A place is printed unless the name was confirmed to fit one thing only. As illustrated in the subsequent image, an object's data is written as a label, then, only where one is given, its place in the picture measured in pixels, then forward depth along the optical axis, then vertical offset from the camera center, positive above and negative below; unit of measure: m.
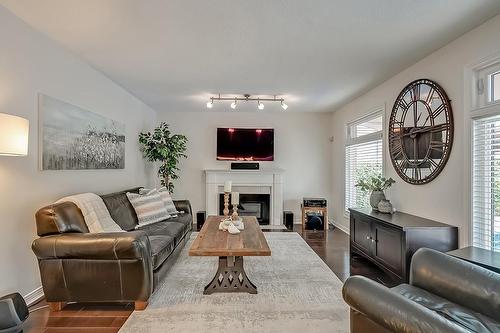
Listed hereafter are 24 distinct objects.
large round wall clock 3.04 +0.43
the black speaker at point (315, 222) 6.01 -1.11
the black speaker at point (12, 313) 2.02 -1.05
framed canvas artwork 2.89 +0.32
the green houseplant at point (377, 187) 3.84 -0.25
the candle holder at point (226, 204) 3.69 -0.47
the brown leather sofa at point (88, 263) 2.39 -0.80
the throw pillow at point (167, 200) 4.43 -0.52
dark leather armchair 1.28 -0.69
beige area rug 2.28 -1.23
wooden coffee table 2.61 -0.75
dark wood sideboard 2.82 -0.71
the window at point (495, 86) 2.51 +0.72
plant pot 3.83 -0.38
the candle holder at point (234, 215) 3.67 -0.61
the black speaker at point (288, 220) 6.16 -1.10
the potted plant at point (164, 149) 5.50 +0.34
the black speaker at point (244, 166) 6.40 +0.02
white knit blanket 2.80 -0.47
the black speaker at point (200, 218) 5.96 -1.04
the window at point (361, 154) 4.66 +0.24
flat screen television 6.54 +0.51
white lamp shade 1.99 +0.20
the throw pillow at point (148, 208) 3.93 -0.58
